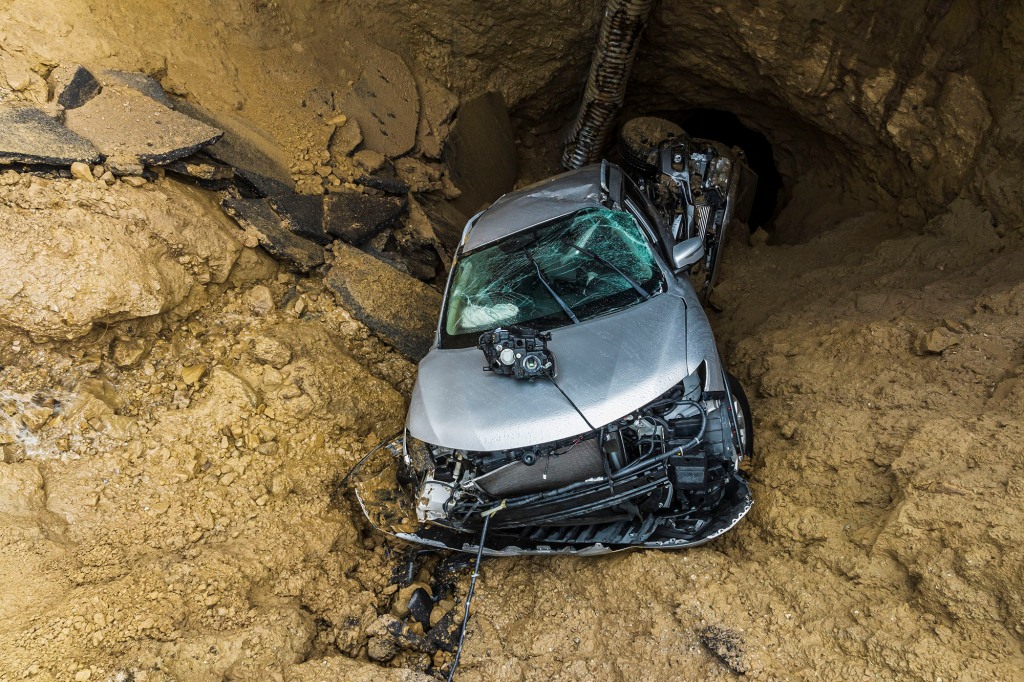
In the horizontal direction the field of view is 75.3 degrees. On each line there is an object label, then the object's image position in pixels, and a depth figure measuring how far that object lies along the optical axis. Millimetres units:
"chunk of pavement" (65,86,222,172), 4398
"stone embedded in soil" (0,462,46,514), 3523
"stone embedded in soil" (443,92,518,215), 6516
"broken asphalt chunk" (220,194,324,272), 4879
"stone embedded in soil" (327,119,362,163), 5703
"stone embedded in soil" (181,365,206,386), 4273
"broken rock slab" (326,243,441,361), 5121
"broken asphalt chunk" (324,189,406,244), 5301
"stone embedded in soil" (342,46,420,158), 5930
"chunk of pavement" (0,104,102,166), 4066
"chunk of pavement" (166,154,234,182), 4699
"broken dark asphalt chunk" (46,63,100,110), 4434
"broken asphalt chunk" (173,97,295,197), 4980
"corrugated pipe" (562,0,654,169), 5781
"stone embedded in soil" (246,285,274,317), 4766
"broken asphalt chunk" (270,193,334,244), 5098
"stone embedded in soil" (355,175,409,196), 5680
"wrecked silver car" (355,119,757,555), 3422
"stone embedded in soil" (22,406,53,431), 3793
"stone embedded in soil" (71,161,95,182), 4191
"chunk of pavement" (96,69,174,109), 4664
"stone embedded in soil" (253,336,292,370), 4523
